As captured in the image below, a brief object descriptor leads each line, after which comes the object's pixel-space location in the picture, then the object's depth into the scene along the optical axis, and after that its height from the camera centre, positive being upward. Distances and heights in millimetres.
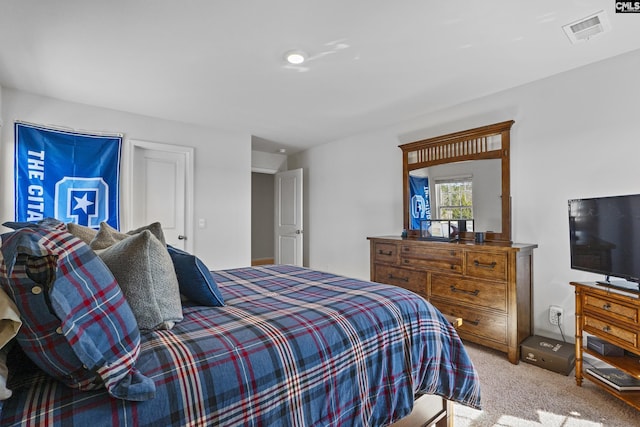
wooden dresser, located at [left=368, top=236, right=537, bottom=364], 2541 -612
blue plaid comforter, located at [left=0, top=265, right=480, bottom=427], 755 -462
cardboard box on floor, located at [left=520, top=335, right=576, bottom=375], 2318 -1063
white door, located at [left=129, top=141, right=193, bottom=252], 3797 +381
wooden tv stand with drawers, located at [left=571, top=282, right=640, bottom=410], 1809 -682
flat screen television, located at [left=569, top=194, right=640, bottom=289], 1930 -135
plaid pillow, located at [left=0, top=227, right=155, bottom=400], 713 -236
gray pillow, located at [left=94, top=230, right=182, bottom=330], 1004 -204
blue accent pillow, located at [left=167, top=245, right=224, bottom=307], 1333 -272
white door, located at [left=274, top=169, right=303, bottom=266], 5504 +12
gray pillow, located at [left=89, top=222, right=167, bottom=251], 1383 -86
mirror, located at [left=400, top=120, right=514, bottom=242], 3016 +457
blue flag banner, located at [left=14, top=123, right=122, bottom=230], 3064 +454
